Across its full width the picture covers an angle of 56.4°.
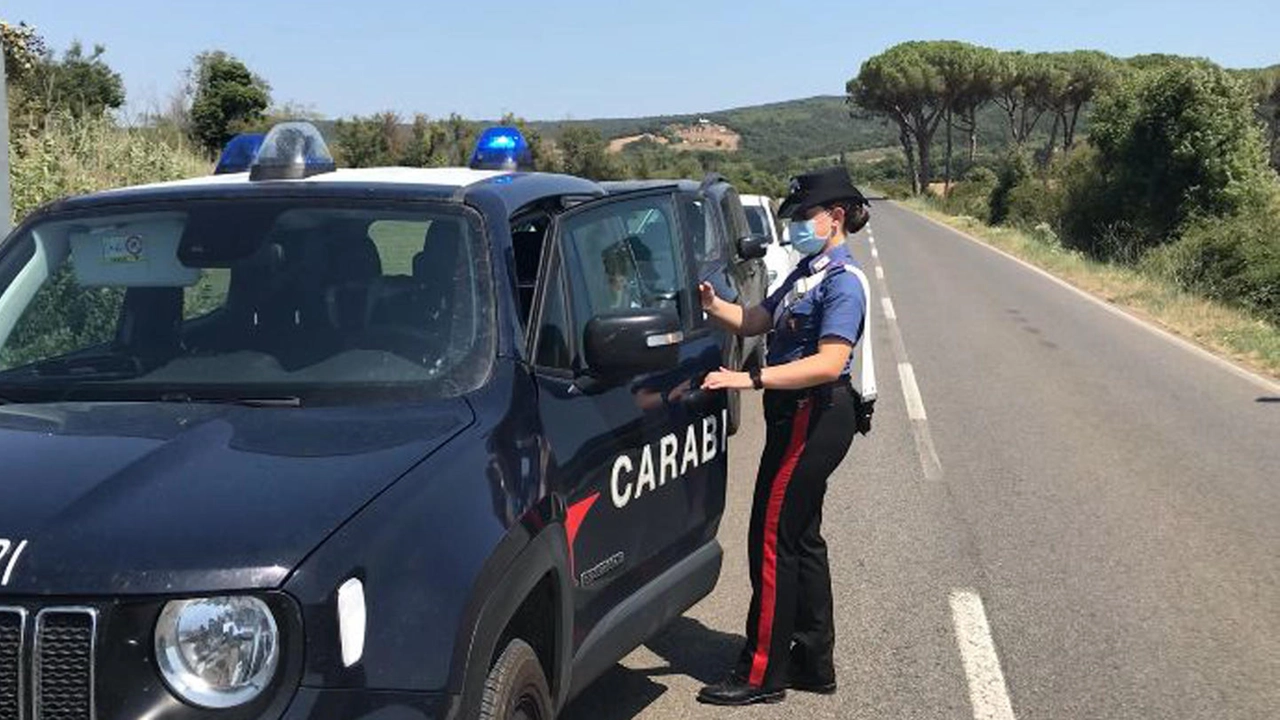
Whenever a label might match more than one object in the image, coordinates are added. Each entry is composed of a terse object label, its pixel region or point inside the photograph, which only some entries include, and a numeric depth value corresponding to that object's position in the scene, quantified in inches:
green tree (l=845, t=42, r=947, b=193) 3201.3
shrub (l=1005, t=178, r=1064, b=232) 1770.4
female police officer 165.9
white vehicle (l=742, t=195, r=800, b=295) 517.0
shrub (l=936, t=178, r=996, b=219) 2476.6
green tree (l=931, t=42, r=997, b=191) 3176.7
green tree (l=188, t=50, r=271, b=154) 1234.6
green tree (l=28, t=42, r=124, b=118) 989.4
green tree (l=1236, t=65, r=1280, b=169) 2635.3
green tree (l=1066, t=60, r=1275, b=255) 1254.9
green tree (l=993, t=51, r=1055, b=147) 3115.2
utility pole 228.2
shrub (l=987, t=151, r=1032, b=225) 2178.9
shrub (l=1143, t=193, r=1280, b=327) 862.5
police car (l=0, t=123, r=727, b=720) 85.0
